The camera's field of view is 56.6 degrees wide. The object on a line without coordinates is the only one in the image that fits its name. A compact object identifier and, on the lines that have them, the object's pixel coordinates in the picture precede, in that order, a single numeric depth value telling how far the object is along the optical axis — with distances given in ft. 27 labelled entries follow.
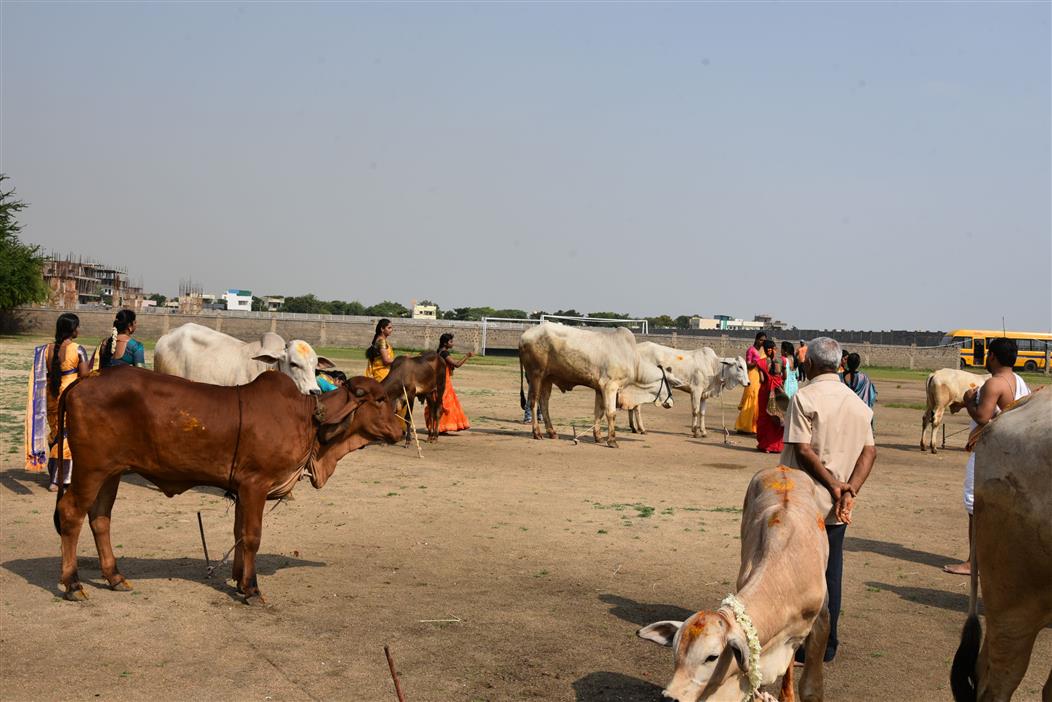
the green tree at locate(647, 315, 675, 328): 370.94
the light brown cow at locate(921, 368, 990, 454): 63.82
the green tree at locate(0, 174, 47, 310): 176.55
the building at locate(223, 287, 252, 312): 407.34
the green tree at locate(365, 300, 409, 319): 371.92
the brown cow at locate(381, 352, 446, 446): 54.75
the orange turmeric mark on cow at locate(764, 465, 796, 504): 19.45
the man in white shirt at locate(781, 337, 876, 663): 20.67
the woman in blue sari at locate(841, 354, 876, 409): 47.16
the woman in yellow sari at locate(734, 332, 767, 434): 69.15
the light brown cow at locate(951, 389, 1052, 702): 17.43
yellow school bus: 185.40
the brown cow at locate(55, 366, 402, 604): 24.80
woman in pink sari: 58.90
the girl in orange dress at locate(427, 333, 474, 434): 60.80
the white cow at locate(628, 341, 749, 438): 68.44
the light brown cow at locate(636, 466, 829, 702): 14.74
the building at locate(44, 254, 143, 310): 313.73
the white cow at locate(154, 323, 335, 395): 41.39
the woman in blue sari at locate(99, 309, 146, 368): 35.62
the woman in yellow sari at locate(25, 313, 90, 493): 35.12
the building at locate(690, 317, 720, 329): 478.59
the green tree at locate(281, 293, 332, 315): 414.21
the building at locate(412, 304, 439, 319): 437.58
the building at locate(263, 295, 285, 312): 474.66
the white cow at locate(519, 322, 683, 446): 62.28
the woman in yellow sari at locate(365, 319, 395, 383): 54.19
